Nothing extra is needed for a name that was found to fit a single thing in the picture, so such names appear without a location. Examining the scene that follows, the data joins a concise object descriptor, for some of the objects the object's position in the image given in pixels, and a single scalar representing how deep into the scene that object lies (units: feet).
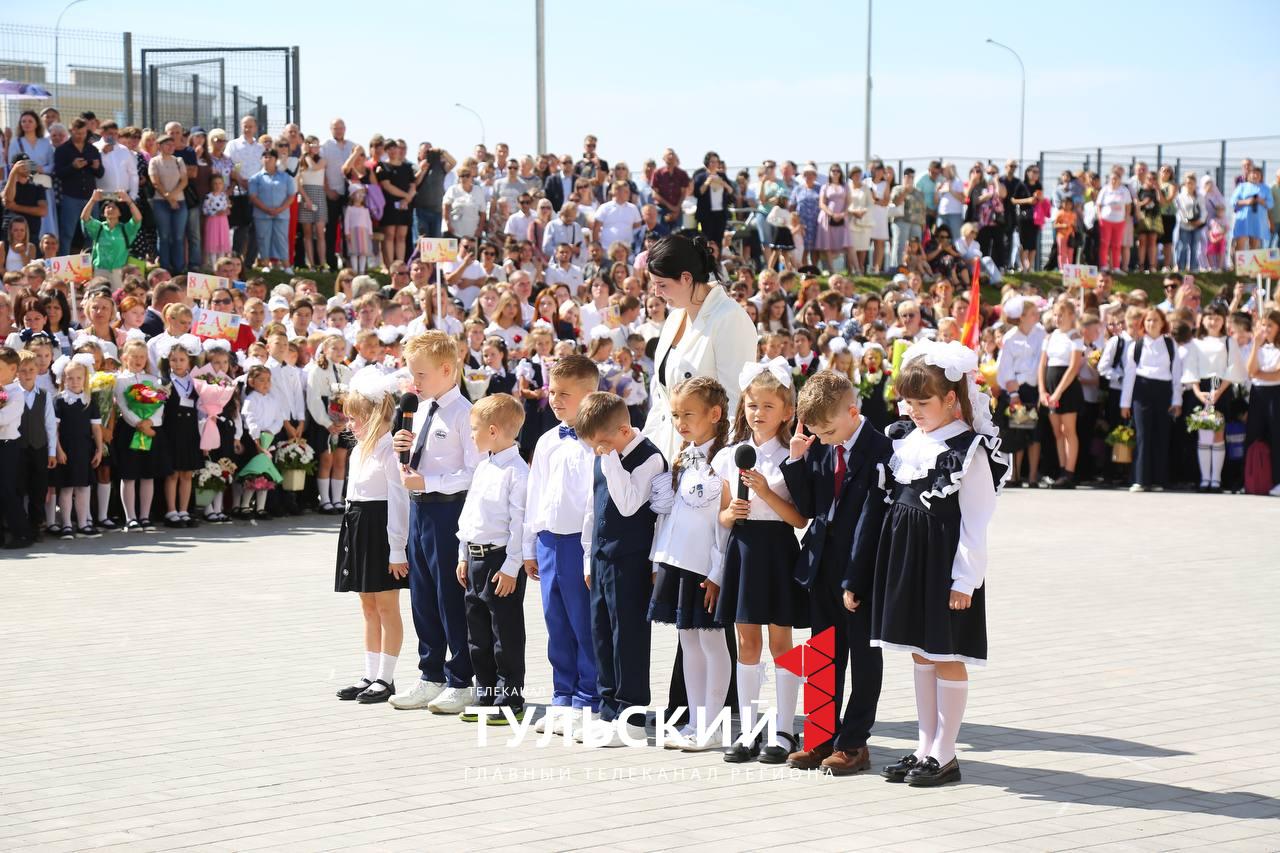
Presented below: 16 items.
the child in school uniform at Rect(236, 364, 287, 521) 46.19
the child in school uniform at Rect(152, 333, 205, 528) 44.73
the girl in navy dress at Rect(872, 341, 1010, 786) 20.02
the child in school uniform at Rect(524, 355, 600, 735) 23.58
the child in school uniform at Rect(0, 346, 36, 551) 41.09
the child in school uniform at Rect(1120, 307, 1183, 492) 54.65
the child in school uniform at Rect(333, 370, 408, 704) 25.34
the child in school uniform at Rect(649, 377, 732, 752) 22.04
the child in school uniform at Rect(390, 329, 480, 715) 24.89
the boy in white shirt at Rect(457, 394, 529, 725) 23.95
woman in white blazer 23.90
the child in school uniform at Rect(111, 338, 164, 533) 43.93
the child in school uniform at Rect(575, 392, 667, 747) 22.44
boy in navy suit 20.79
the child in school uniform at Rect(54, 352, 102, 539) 42.80
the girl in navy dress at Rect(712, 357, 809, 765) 21.44
